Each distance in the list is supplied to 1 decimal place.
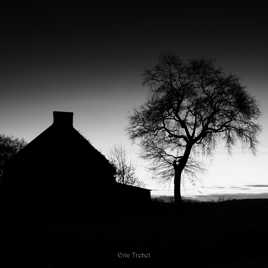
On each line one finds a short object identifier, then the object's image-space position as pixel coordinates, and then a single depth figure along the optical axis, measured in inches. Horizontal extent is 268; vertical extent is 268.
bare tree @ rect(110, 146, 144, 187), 2705.2
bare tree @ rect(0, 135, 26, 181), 2472.8
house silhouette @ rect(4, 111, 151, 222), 1104.8
